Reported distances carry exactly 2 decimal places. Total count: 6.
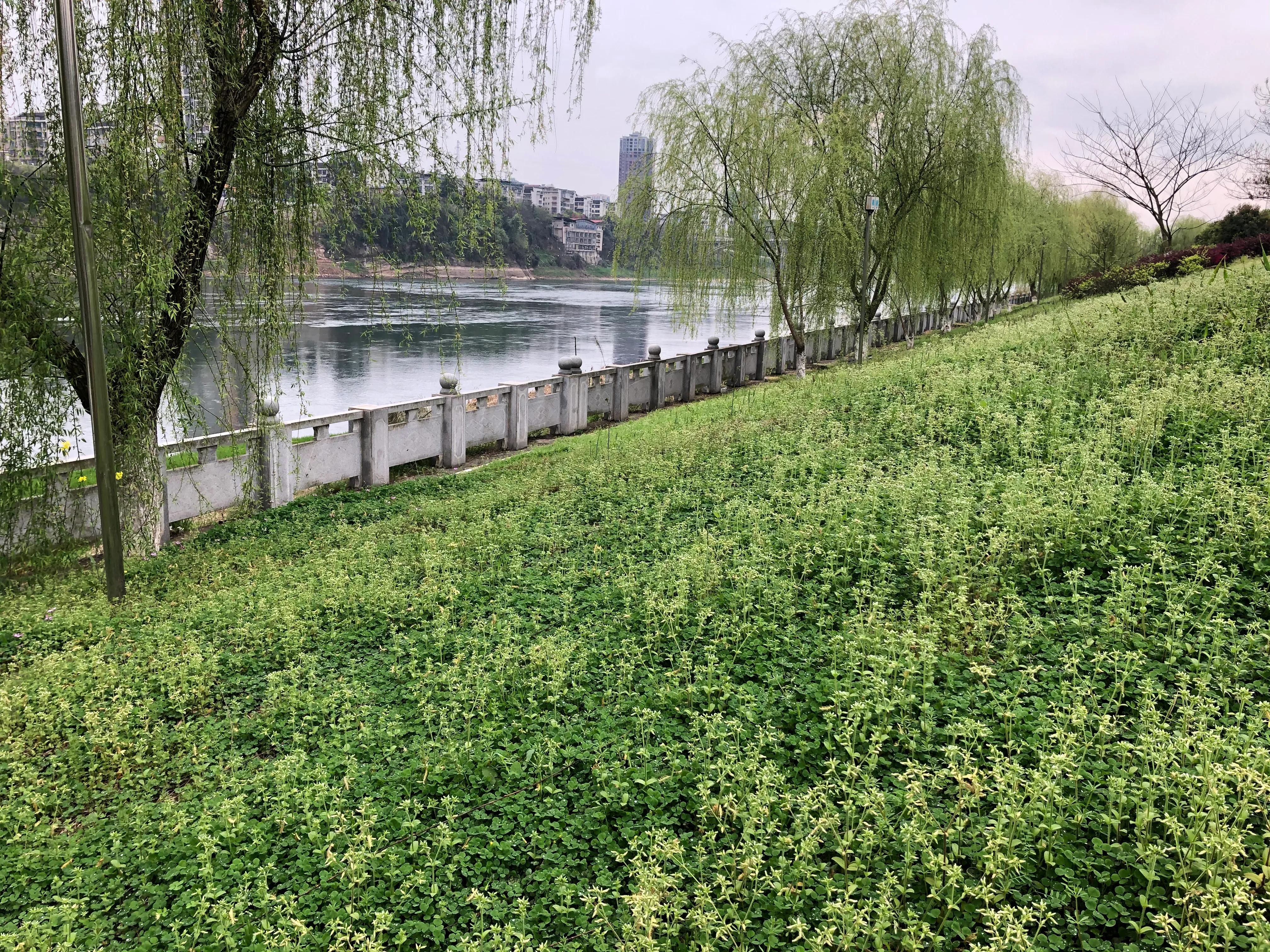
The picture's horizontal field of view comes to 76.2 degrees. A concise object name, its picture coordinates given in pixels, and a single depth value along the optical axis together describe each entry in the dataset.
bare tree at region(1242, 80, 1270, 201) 21.88
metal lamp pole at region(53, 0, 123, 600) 5.21
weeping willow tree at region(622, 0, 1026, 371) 16.05
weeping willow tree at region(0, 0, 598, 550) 5.73
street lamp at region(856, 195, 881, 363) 14.68
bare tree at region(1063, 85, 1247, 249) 26.02
